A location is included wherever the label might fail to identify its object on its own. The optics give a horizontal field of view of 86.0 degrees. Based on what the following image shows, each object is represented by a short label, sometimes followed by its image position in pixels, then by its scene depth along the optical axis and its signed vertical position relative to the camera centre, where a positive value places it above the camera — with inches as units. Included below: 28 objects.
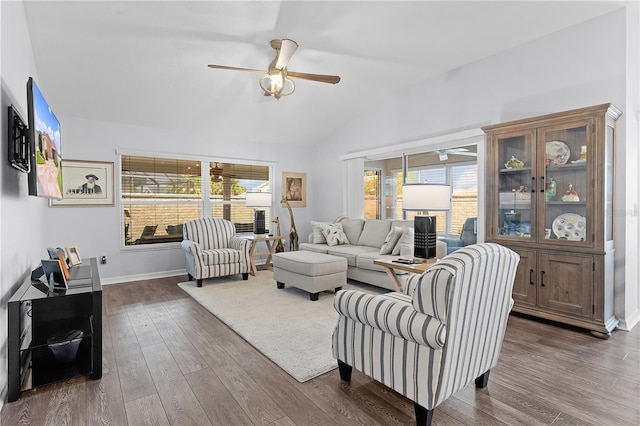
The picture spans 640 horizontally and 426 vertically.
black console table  79.1 -31.9
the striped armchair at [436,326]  62.7 -23.8
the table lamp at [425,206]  121.3 +1.1
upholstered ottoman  155.8 -29.2
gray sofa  170.9 -21.0
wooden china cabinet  115.7 -0.2
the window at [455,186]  211.7 +14.4
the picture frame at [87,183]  183.6 +15.1
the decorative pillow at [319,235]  219.3 -16.2
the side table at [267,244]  209.3 -23.6
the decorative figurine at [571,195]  122.5 +4.9
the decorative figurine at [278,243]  250.2 -23.7
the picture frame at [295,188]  266.4 +17.2
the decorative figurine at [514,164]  135.4 +18.1
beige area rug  98.2 -41.6
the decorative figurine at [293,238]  256.1 -21.1
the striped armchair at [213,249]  181.6 -22.4
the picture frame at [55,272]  91.7 -16.5
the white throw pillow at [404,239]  173.2 -15.2
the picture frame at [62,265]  92.2 -14.7
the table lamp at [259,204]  221.3 +3.9
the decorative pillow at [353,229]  215.0 -12.3
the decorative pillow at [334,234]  209.8 -15.2
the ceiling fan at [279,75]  127.0 +52.4
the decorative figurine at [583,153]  119.2 +19.4
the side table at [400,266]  115.8 -20.3
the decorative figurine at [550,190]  127.4 +7.0
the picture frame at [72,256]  118.5 -16.2
